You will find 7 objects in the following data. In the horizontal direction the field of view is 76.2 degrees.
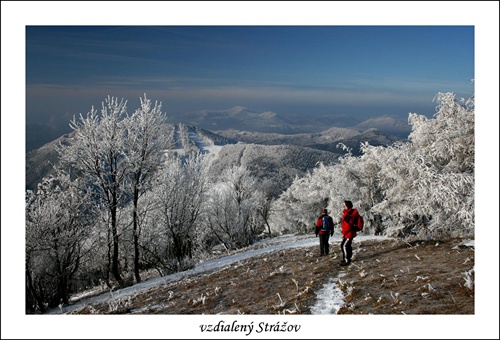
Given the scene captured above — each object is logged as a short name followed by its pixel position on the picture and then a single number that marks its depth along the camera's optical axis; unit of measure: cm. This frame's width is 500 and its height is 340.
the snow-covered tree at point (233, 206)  2964
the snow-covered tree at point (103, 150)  1192
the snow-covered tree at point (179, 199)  1549
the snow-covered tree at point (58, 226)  1247
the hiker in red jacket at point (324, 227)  1120
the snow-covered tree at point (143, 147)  1231
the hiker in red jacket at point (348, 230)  913
